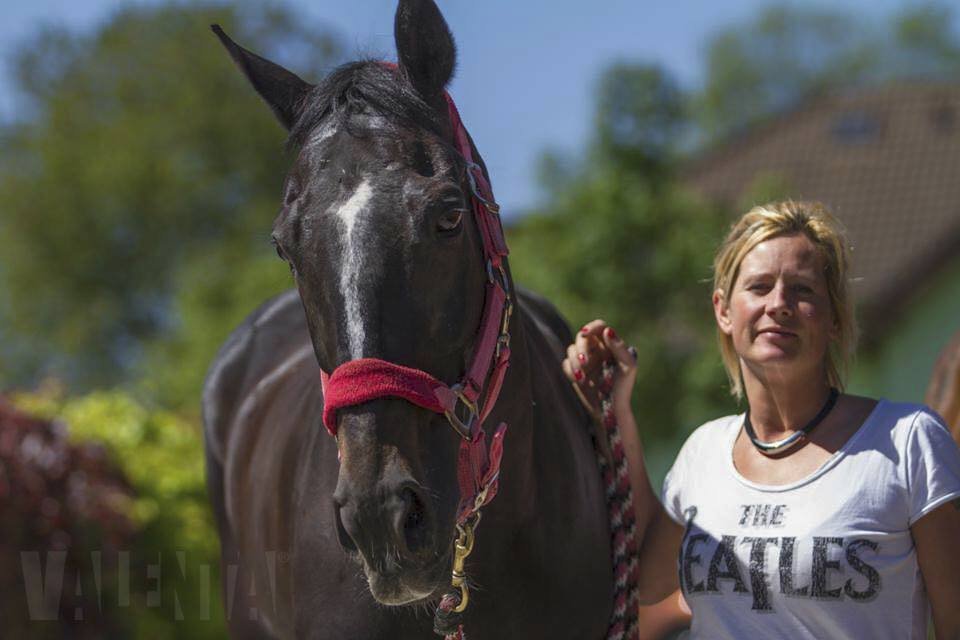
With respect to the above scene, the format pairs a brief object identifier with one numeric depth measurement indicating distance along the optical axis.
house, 16.86
